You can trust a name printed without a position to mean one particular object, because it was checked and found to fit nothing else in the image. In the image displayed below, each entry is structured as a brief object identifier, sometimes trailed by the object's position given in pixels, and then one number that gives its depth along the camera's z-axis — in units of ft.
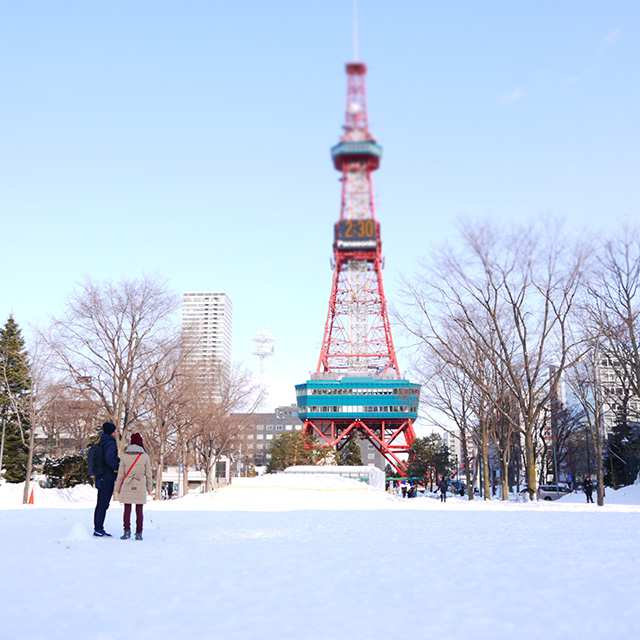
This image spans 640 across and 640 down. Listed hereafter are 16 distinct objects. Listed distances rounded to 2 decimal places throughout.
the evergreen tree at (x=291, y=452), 205.88
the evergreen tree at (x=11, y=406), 130.00
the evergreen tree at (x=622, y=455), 165.58
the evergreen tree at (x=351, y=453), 279.28
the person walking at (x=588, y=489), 112.03
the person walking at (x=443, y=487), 118.42
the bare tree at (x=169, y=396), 98.07
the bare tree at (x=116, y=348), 88.22
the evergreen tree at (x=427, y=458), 252.42
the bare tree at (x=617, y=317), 79.77
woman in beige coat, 32.14
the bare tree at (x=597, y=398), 89.66
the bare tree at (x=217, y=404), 124.06
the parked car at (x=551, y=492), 154.71
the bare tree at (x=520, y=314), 78.48
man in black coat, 32.01
